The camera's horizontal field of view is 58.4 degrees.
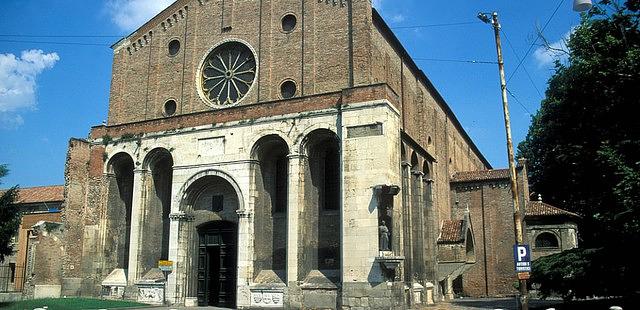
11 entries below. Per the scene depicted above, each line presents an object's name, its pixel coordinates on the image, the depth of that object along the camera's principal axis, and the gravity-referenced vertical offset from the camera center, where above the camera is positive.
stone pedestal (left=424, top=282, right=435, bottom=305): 25.79 -1.60
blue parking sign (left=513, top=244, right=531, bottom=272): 14.35 -0.01
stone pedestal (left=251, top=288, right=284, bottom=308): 21.78 -1.53
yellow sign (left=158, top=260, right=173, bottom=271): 23.48 -0.28
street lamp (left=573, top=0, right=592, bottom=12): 14.31 +6.19
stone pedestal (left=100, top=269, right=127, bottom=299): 25.19 -1.13
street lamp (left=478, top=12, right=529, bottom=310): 14.88 +2.86
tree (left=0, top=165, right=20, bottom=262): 23.19 +1.66
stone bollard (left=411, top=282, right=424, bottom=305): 24.02 -1.51
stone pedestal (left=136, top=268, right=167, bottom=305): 24.22 -1.33
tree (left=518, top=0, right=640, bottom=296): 18.62 +4.82
